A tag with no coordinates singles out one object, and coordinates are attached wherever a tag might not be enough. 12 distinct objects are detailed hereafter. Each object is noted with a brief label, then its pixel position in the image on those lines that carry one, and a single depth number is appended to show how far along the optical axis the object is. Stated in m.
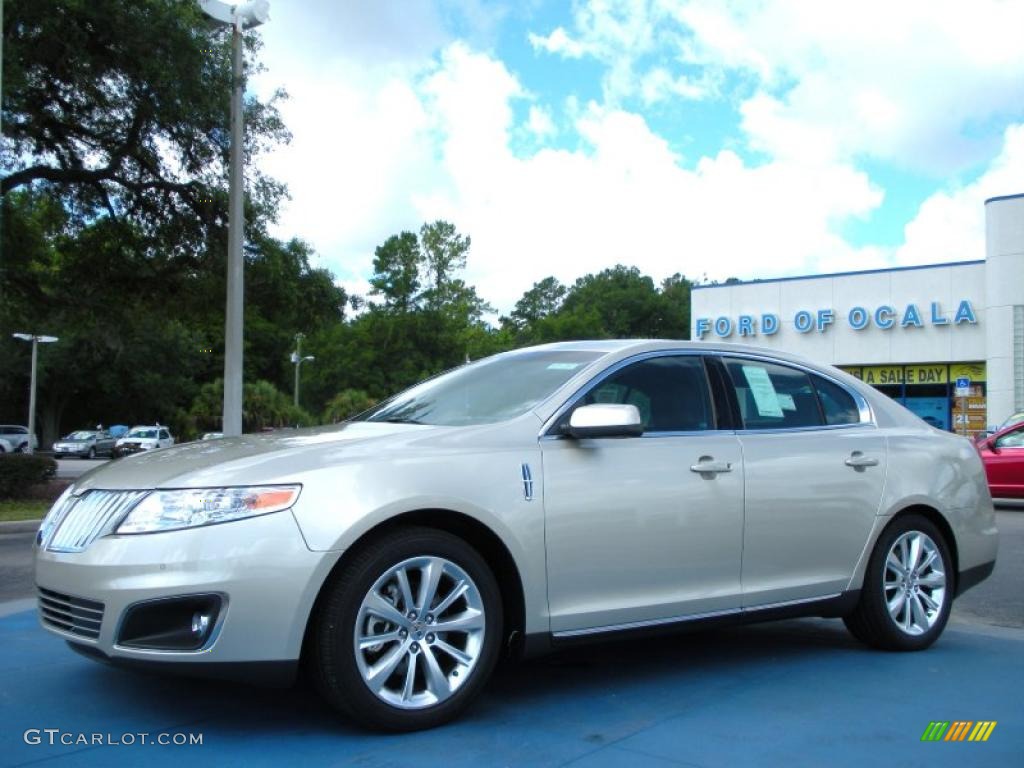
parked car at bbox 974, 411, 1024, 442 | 18.91
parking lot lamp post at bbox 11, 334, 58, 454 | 39.06
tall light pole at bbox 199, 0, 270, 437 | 15.85
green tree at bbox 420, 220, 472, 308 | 81.38
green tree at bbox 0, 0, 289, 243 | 14.41
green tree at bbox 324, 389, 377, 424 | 52.81
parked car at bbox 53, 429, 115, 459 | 43.22
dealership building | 28.05
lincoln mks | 3.61
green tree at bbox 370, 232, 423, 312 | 79.81
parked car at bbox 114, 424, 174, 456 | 41.81
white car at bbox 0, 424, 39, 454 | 43.22
